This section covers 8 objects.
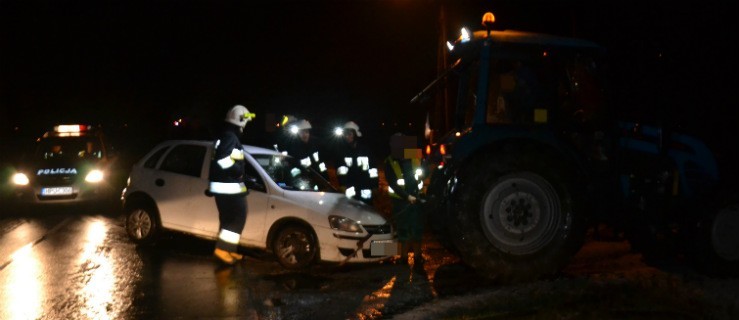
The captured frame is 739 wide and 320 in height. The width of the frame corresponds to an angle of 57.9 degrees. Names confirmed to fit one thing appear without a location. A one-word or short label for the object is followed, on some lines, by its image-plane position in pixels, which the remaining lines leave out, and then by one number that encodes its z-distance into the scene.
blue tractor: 6.23
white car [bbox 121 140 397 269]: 7.57
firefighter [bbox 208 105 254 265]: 7.71
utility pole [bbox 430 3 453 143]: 15.23
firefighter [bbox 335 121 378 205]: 8.83
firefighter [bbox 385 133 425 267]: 7.64
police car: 12.83
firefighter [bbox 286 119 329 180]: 9.92
